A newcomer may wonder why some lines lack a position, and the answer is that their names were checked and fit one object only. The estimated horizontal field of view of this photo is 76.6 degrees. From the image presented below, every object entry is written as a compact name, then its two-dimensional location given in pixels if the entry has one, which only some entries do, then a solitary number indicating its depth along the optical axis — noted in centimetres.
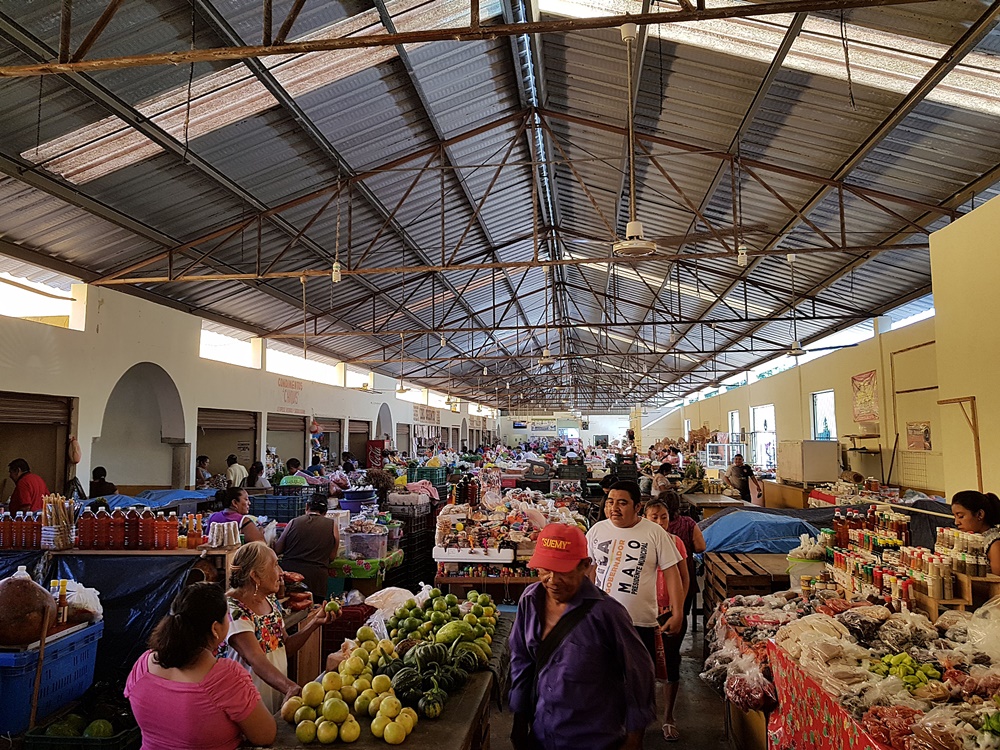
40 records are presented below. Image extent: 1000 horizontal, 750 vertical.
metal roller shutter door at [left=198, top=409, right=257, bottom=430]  1250
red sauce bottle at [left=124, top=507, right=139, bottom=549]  482
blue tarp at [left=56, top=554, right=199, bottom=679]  458
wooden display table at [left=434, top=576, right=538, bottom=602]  600
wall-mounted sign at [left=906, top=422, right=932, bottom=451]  1005
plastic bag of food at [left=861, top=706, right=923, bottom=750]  222
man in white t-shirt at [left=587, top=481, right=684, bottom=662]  350
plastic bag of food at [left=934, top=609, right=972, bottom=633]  312
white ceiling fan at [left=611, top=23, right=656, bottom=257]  533
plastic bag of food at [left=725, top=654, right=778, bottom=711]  336
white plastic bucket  507
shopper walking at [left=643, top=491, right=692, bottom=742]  393
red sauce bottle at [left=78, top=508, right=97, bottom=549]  484
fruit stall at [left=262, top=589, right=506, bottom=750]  222
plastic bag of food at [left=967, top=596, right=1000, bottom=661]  278
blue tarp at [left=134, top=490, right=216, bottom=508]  861
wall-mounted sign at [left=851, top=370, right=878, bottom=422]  1189
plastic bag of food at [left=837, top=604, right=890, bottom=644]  325
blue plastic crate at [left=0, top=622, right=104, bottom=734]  350
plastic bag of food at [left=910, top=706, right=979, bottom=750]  215
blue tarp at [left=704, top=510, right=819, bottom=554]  696
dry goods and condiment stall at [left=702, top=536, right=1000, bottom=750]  236
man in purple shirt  219
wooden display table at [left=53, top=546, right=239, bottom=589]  462
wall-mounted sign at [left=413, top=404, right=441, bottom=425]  2656
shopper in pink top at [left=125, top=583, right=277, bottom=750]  204
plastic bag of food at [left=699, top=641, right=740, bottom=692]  383
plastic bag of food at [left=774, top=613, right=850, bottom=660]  316
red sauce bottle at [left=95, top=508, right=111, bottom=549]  482
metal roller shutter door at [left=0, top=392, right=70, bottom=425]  786
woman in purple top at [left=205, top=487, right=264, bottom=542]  551
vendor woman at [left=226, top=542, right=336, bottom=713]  271
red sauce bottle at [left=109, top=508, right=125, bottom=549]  480
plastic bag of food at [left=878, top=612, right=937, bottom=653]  306
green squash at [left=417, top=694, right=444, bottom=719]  237
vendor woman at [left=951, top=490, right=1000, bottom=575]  365
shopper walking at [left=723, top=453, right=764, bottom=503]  1332
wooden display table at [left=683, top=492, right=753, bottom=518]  1070
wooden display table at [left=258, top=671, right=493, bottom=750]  219
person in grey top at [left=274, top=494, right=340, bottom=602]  555
